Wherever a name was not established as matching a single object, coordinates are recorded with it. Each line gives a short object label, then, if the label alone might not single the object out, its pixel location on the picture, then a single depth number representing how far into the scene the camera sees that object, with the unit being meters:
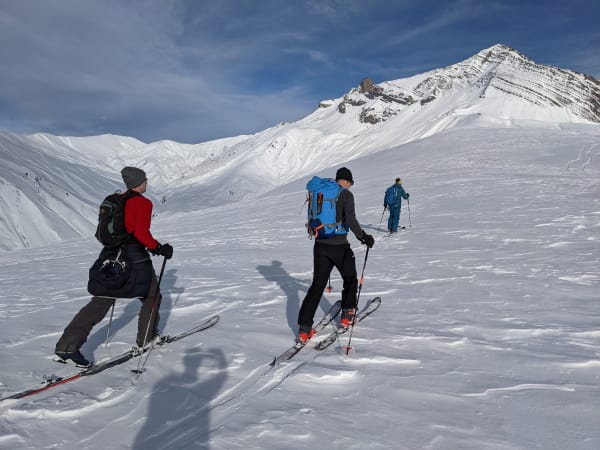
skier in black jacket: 4.68
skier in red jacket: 4.04
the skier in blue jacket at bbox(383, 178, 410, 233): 12.59
